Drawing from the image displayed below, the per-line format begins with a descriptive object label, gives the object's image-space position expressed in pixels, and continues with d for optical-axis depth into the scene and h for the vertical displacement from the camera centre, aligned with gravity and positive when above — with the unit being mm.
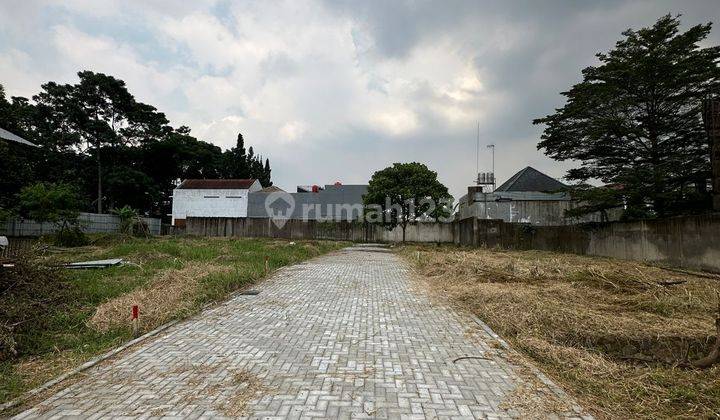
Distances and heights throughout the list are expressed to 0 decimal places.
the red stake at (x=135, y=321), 5437 -1318
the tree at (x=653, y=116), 15977 +5105
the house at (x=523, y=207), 26469 +1517
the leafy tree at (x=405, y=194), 28672 +2441
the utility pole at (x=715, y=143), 12125 +2802
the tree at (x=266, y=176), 68456 +8852
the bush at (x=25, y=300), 4751 -1178
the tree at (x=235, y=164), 57969 +9077
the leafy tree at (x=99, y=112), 35656 +10670
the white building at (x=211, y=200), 44969 +2947
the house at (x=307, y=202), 43344 +2783
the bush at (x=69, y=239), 20250 -762
